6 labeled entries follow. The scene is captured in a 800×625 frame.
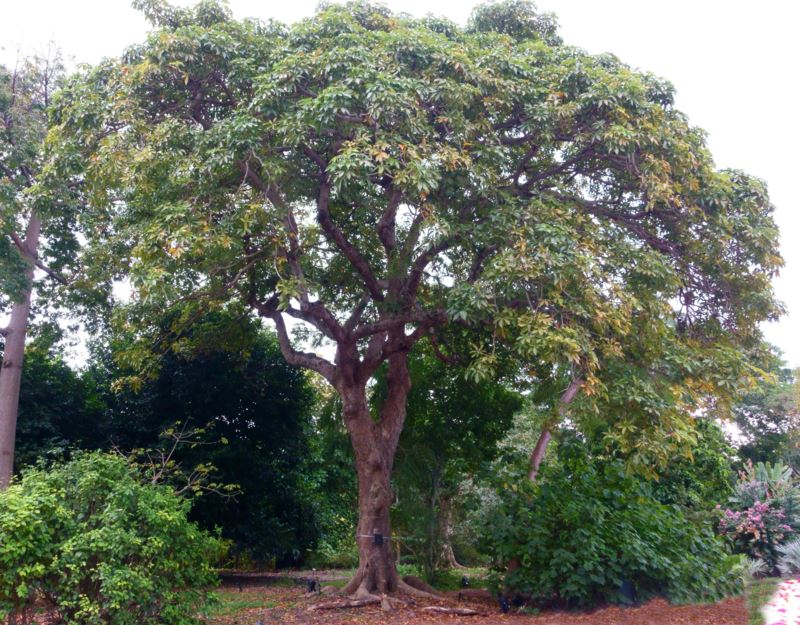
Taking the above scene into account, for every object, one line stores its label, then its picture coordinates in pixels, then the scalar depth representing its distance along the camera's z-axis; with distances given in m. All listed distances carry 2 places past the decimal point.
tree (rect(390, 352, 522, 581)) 12.07
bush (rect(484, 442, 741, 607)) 8.98
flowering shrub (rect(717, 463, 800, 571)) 13.14
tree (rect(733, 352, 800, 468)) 24.56
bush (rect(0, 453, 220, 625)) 6.41
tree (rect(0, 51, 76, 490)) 12.46
